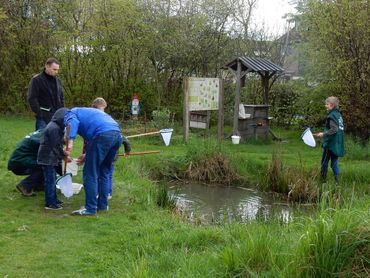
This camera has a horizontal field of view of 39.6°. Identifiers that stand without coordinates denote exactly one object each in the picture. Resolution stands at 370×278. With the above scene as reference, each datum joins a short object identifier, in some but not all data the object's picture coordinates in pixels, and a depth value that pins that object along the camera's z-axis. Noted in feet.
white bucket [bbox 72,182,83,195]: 23.29
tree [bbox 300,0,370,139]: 38.14
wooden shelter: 42.83
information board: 41.37
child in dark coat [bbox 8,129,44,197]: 21.77
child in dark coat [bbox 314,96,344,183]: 28.02
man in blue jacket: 19.30
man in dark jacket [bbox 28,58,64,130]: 24.71
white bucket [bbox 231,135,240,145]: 41.97
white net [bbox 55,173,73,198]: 20.25
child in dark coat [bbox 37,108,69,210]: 19.90
